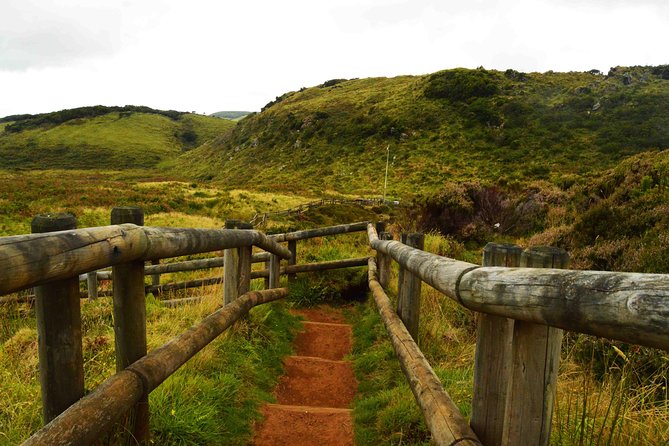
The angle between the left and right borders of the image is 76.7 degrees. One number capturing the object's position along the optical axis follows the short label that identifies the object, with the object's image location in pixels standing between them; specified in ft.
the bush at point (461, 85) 176.86
